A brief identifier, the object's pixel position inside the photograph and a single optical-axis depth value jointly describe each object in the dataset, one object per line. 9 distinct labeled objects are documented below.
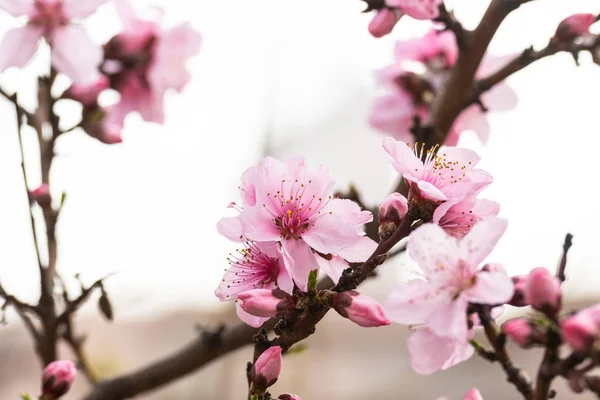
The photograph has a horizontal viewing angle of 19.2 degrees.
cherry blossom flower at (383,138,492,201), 0.45
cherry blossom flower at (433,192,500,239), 0.46
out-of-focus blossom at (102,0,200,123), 0.61
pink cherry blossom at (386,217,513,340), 0.44
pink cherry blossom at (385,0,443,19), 0.54
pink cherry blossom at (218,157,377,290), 0.46
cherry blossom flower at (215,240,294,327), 0.46
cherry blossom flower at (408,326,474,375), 0.44
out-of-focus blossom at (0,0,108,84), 0.54
